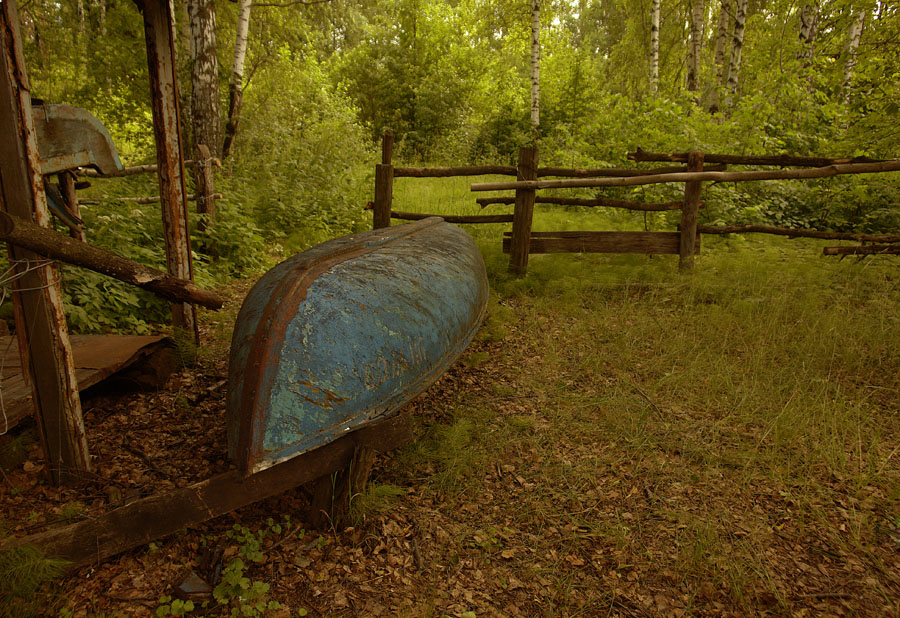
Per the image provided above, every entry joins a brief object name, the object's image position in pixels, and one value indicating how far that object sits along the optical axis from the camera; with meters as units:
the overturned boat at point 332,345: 1.97
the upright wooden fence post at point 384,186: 5.55
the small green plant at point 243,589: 1.86
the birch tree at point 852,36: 9.28
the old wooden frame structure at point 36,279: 2.00
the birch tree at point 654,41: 11.40
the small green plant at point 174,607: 1.80
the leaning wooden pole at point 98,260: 1.97
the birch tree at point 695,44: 10.55
